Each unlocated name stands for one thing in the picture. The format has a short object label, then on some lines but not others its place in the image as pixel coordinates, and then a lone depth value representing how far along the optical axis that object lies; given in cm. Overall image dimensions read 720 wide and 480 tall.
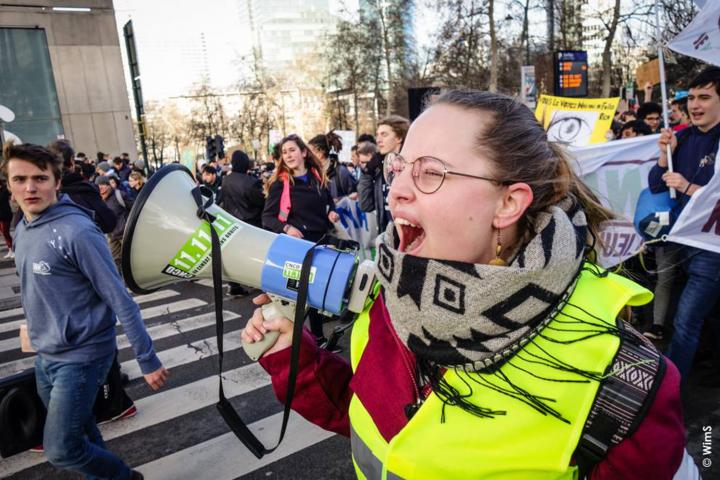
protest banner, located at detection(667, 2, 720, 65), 303
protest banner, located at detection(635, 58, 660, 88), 579
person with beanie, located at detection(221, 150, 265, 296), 617
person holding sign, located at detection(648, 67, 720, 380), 297
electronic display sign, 1329
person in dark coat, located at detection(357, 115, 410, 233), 457
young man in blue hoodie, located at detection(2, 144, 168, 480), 221
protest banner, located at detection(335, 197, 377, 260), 652
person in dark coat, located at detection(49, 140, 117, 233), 445
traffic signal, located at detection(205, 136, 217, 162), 1757
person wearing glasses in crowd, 92
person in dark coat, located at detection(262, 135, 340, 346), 443
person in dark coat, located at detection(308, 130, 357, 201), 679
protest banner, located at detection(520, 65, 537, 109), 1470
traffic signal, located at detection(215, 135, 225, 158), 1683
